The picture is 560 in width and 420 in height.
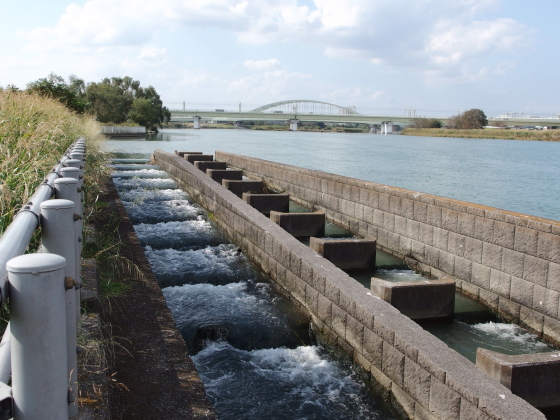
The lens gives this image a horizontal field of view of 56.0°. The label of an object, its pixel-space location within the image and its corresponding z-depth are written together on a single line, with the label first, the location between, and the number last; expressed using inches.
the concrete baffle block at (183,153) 972.9
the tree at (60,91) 1182.9
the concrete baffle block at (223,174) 694.8
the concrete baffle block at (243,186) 618.8
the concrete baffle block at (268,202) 530.3
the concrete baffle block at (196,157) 887.7
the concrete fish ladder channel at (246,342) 192.7
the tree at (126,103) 2687.0
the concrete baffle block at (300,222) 439.2
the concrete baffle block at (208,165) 804.0
